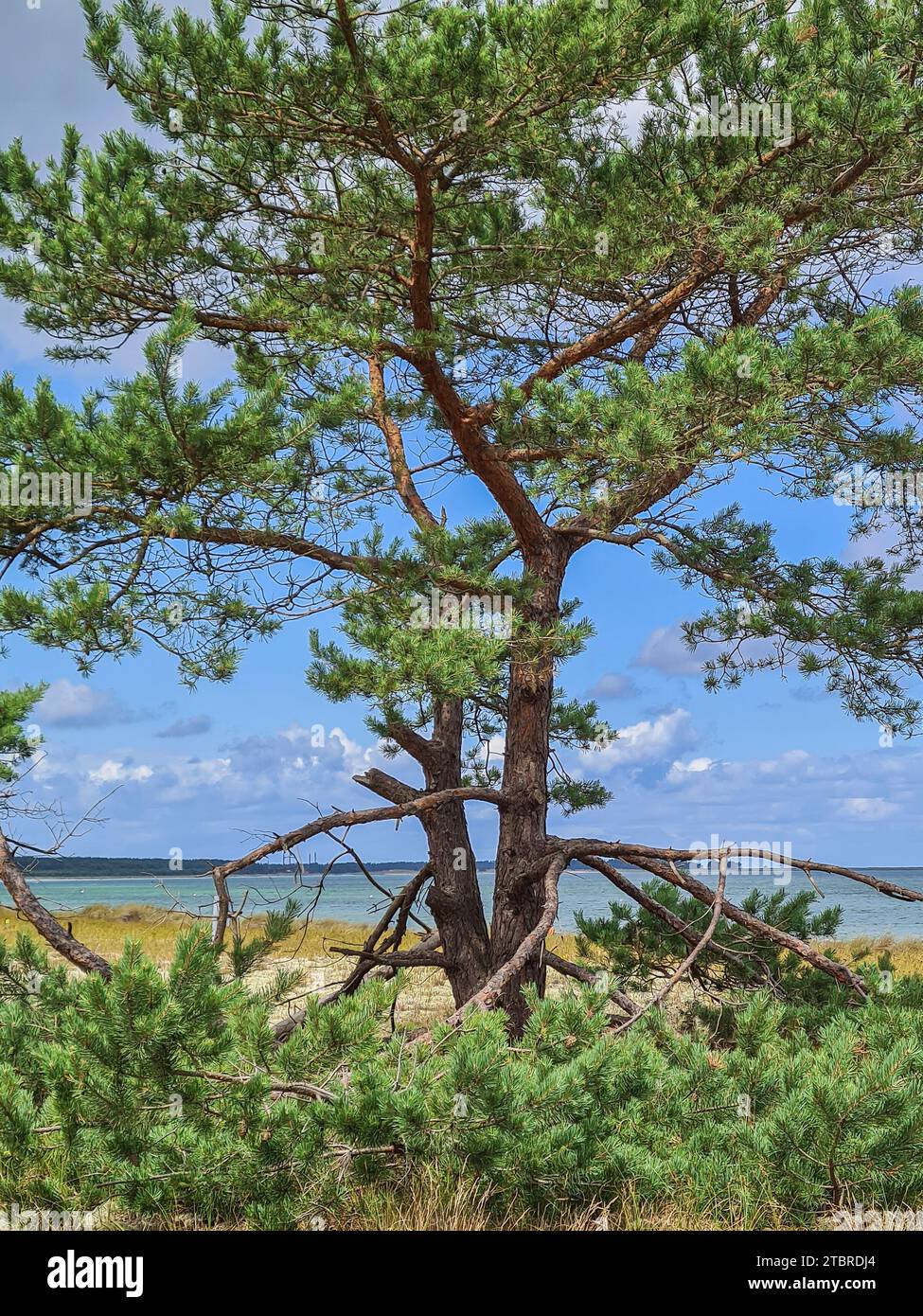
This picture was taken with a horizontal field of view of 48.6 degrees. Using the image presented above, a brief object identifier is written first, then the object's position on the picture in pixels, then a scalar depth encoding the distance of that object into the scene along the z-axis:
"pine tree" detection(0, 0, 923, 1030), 4.71
